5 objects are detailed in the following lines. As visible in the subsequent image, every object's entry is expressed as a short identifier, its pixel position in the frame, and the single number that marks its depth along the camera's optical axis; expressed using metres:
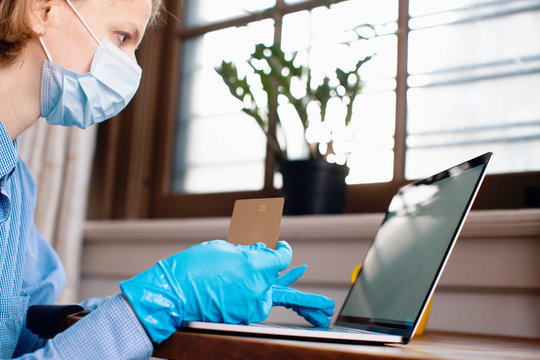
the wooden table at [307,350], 0.51
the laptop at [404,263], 0.65
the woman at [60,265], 0.65
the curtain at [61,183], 1.75
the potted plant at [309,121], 1.41
